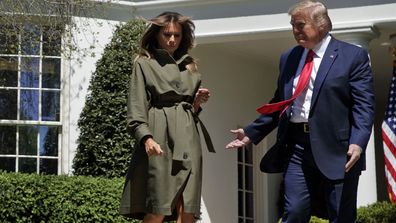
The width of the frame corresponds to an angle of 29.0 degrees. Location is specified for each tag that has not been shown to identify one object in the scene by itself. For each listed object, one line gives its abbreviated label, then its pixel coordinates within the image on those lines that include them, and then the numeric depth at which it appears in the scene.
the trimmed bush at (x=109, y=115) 9.17
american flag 10.02
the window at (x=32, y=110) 9.69
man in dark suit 4.42
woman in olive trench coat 4.68
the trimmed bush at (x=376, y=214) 8.16
